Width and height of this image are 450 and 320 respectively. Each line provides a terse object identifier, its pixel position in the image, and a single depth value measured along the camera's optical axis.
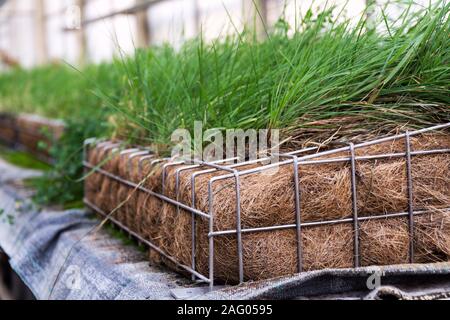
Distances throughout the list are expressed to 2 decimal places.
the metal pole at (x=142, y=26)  7.65
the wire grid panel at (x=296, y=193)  1.18
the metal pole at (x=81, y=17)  10.17
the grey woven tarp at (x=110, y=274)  1.10
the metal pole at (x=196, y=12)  6.27
